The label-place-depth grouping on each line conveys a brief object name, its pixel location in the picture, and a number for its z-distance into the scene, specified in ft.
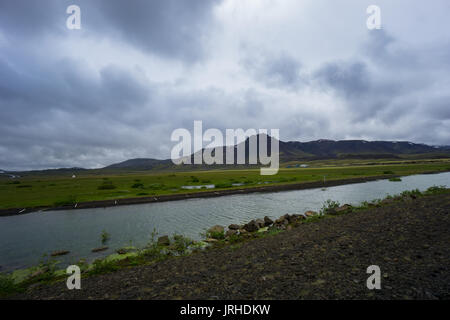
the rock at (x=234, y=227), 63.88
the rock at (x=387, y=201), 77.48
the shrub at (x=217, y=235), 55.36
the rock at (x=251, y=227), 60.54
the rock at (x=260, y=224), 63.58
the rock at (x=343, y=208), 71.56
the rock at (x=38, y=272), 38.58
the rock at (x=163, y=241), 52.06
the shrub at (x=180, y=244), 47.41
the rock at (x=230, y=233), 56.61
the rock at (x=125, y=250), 48.99
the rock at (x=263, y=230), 58.69
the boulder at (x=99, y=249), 52.80
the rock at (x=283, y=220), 64.47
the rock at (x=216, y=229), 58.85
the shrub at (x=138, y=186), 192.15
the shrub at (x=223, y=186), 184.34
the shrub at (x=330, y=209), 72.45
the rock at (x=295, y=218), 67.11
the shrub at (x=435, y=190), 91.09
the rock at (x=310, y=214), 73.46
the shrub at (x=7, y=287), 32.71
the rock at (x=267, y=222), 65.83
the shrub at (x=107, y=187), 188.32
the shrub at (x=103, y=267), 37.30
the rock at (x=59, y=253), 50.34
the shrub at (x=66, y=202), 116.37
